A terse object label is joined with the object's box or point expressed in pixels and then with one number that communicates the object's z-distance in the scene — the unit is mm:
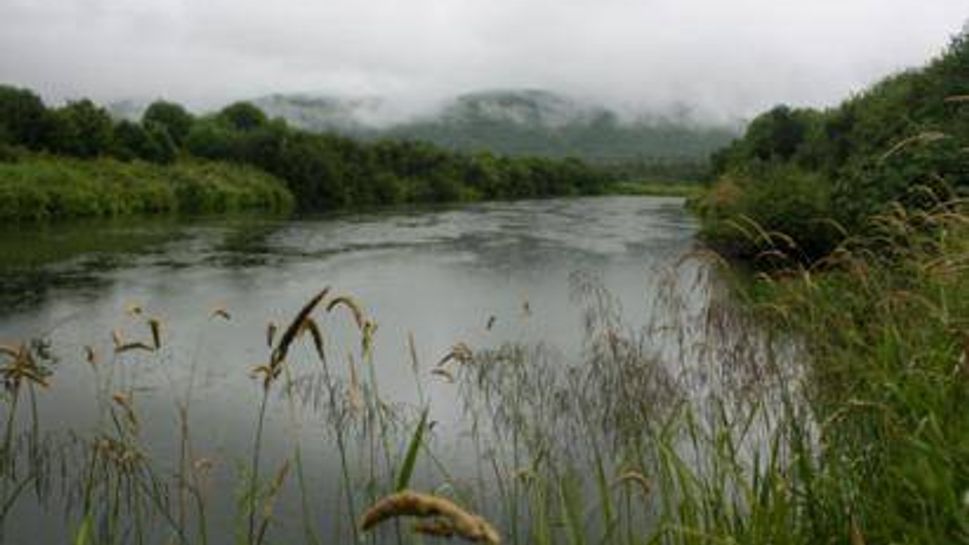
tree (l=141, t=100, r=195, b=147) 85062
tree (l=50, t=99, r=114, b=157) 62875
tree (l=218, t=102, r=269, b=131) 98188
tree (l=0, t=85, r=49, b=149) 61531
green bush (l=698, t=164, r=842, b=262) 33125
